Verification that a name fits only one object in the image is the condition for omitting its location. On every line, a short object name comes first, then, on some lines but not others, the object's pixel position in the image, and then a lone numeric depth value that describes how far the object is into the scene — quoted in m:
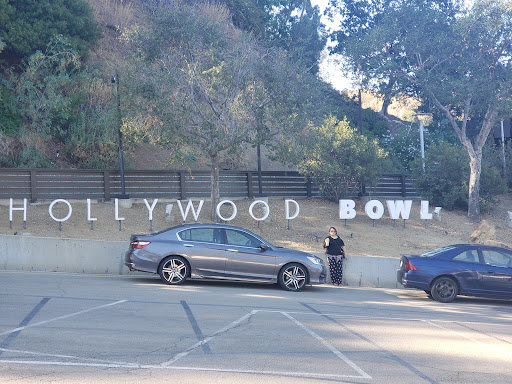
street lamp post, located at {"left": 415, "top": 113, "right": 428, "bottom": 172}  34.81
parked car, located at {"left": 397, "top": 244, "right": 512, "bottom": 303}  14.04
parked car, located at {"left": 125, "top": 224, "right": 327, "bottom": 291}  13.55
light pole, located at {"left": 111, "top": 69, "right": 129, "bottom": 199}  24.61
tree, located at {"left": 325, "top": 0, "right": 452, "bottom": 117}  50.97
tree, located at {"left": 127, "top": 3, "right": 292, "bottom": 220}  22.52
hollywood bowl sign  22.60
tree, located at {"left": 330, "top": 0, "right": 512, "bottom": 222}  28.62
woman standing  16.11
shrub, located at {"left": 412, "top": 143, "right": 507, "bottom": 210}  31.05
